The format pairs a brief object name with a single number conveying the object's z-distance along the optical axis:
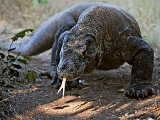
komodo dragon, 7.18
